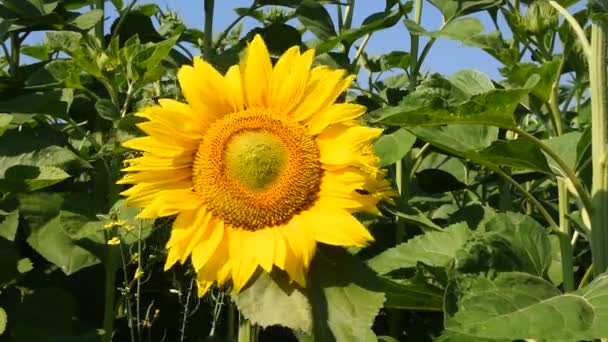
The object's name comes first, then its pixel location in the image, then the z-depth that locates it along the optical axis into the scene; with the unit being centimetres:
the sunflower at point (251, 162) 119
